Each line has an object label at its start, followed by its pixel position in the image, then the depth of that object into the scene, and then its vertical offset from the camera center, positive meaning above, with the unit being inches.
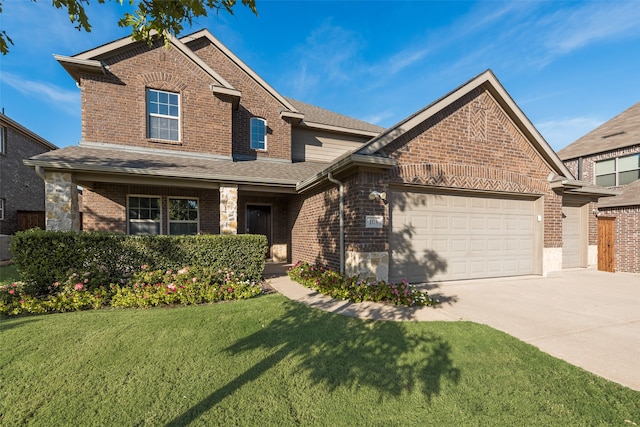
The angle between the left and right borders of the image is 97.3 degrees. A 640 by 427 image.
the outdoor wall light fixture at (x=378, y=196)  270.7 +16.2
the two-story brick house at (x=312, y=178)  297.0 +40.0
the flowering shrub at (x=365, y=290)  237.3 -69.3
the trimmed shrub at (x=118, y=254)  230.1 -37.3
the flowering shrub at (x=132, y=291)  212.8 -65.1
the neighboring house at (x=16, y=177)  596.7 +82.9
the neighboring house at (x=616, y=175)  450.0 +76.8
